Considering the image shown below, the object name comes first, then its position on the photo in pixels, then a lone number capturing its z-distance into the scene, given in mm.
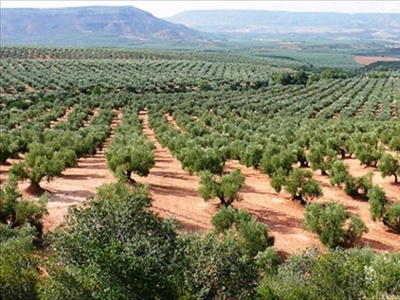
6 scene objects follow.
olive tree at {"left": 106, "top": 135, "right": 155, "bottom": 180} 33875
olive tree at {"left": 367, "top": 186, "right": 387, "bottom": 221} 29078
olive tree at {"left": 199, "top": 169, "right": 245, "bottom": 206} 30375
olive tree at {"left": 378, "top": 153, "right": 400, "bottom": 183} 37031
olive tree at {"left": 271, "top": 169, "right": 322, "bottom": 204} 32406
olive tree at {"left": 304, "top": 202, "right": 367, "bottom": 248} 25781
